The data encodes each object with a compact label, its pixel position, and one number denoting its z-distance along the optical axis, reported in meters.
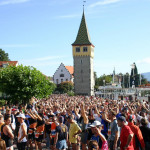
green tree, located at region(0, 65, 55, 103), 24.93
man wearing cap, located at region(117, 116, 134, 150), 5.13
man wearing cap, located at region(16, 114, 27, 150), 6.61
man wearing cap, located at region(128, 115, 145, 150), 5.59
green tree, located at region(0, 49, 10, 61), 63.14
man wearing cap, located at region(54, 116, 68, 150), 6.58
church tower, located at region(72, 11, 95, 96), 65.53
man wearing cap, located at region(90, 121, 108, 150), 4.79
